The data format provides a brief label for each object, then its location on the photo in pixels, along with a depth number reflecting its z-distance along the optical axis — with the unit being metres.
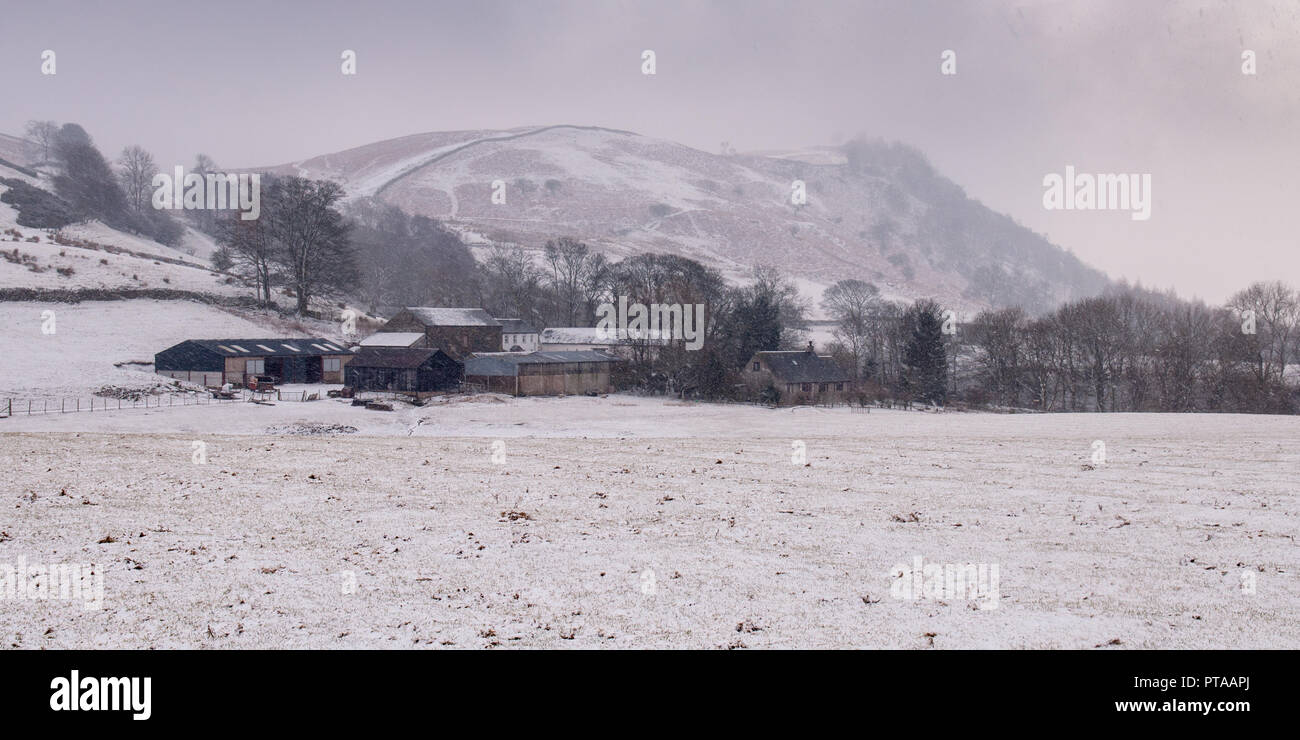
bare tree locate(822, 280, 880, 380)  107.06
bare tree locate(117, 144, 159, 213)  158.50
